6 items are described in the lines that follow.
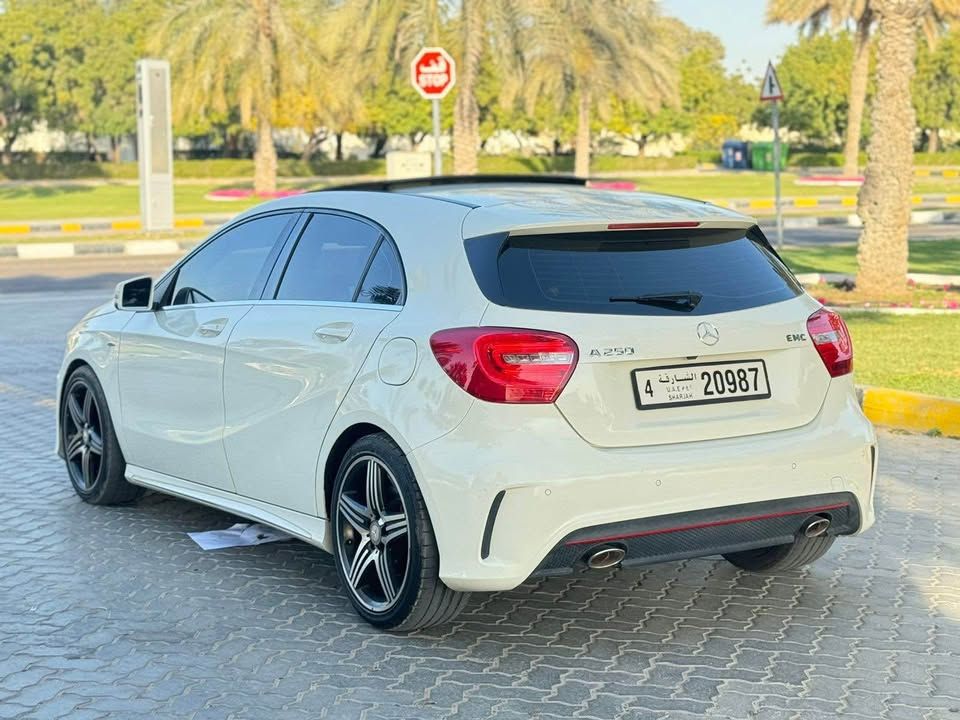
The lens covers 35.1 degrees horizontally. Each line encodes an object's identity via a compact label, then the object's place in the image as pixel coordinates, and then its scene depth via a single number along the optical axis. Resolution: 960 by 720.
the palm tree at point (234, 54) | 40.25
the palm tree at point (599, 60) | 41.12
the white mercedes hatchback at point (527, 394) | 4.93
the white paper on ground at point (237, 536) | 6.85
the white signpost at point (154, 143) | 30.12
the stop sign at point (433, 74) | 19.88
